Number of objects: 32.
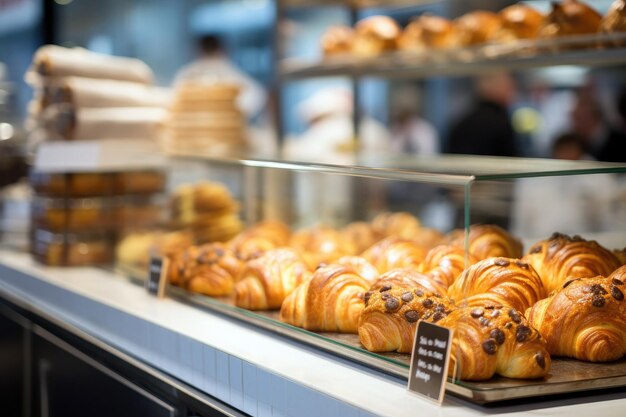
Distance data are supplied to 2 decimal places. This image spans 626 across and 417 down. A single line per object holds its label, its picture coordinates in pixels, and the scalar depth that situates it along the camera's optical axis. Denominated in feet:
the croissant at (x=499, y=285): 5.23
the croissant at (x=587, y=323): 5.16
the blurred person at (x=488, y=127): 19.43
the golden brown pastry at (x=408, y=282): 5.53
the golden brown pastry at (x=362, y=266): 6.29
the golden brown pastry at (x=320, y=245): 7.44
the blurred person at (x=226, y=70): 19.80
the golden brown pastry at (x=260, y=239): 7.77
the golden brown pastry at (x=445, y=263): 5.81
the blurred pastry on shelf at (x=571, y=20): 8.80
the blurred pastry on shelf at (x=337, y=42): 12.44
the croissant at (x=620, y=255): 6.04
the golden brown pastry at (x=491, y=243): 6.02
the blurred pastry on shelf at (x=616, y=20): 8.18
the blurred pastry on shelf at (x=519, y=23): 10.00
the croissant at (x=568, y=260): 5.84
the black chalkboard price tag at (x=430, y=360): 4.76
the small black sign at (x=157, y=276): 8.20
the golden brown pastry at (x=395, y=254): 6.49
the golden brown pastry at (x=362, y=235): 8.18
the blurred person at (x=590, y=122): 20.08
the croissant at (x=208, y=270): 7.55
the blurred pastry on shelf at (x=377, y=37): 11.84
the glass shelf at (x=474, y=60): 8.34
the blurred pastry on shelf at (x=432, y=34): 11.34
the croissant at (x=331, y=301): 5.89
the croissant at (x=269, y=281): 6.74
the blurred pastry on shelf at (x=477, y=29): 10.63
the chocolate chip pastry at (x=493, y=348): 4.78
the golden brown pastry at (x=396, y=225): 8.58
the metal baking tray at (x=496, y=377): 4.74
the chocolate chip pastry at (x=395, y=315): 5.27
